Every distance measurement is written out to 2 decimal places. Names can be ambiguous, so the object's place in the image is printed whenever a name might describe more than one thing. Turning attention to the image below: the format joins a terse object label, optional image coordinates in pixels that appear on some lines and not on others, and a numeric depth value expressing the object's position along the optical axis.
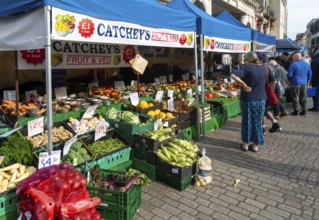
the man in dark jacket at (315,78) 10.23
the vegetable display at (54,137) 4.36
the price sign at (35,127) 4.43
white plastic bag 4.33
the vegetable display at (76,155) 4.02
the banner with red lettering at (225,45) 6.78
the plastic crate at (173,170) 4.20
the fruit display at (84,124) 5.04
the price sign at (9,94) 5.89
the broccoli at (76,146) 4.30
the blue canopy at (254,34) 10.18
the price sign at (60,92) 6.66
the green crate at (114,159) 4.30
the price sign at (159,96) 7.63
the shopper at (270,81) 6.40
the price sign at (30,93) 6.44
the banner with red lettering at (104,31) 3.29
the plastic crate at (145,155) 4.54
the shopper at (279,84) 8.38
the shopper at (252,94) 5.43
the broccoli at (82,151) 4.21
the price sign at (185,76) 12.27
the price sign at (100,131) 4.70
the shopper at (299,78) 9.23
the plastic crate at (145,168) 4.57
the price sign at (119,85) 8.61
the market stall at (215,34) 6.46
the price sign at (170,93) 7.91
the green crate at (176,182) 4.22
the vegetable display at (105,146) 4.44
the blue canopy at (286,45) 18.76
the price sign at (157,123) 5.50
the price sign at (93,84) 8.12
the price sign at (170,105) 6.63
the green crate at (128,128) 5.00
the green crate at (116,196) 3.20
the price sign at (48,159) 3.42
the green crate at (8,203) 3.05
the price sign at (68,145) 3.99
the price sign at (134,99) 6.70
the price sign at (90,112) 5.51
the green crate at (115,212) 3.23
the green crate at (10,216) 3.06
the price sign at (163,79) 10.98
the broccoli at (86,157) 4.12
